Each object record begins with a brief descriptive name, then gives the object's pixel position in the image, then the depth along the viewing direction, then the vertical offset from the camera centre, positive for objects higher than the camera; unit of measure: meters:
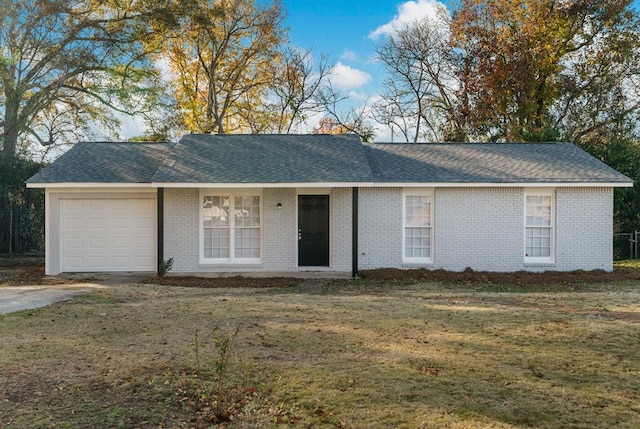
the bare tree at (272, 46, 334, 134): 33.19 +8.77
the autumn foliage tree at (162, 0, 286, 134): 32.47 +10.32
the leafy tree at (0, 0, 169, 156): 23.88 +7.87
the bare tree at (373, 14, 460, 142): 31.67 +8.91
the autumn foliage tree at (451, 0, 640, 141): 27.16 +8.39
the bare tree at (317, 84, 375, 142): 32.50 +6.95
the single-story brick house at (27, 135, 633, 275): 14.41 -0.10
